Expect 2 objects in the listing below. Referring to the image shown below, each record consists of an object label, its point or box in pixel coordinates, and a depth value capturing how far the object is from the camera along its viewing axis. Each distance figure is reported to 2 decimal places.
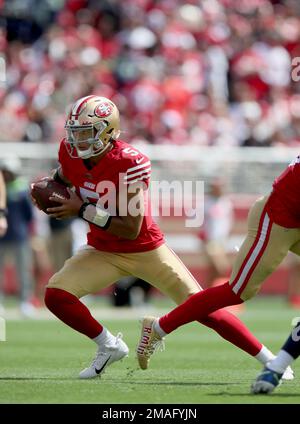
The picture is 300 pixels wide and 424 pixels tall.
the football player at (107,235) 13.43
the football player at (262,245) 12.61
